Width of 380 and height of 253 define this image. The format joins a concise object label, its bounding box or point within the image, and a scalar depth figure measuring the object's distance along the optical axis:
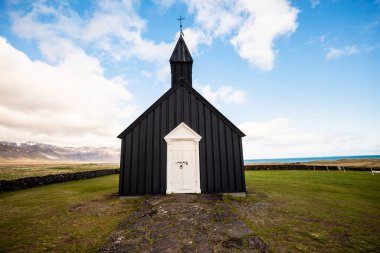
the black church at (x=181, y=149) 10.09
